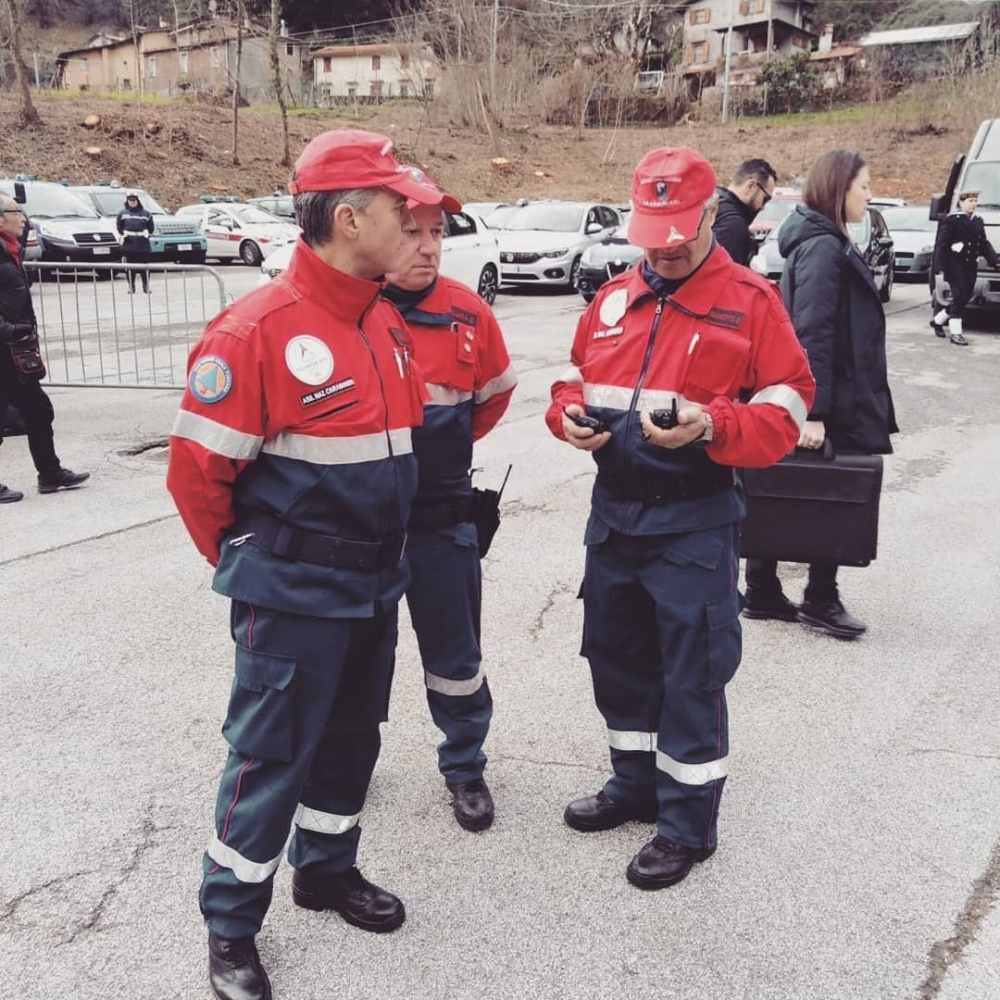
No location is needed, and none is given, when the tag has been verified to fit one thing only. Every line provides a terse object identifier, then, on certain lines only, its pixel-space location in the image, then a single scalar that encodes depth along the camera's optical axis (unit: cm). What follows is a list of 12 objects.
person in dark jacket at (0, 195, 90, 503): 640
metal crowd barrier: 992
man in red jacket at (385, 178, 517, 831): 298
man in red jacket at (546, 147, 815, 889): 270
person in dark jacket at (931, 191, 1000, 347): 1199
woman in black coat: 412
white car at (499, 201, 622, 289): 1784
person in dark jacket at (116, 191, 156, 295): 1964
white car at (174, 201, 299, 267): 2339
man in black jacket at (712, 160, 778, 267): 573
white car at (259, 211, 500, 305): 1496
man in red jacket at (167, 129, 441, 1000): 222
